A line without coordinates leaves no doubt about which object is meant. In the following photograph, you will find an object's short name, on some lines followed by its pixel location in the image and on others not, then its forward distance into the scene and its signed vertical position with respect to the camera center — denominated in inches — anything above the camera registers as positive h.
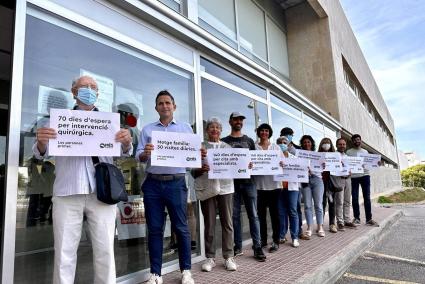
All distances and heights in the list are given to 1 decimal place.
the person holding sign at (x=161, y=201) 135.9 -6.6
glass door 121.2 +58.9
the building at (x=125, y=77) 112.7 +54.4
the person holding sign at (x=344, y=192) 276.4 -12.3
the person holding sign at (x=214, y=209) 165.0 -13.1
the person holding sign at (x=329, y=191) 271.9 -10.7
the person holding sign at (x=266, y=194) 203.3 -8.3
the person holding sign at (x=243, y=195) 183.2 -7.3
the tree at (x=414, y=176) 2023.9 -7.2
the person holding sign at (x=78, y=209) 101.2 -6.4
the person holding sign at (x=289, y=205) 215.2 -15.7
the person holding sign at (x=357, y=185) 299.6 -7.2
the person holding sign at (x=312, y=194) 249.1 -10.9
